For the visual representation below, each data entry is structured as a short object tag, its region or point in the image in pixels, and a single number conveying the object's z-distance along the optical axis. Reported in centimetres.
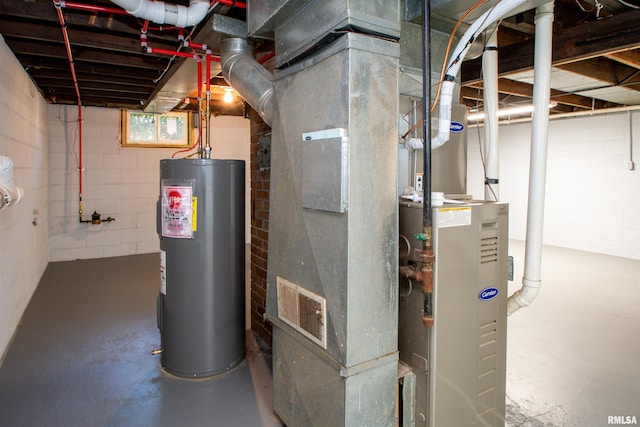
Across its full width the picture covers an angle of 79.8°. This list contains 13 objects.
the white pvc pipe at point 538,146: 183
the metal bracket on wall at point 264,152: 262
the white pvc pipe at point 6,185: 213
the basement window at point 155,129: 622
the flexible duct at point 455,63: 150
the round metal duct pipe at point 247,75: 207
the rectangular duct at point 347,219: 146
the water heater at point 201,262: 238
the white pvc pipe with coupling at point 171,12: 216
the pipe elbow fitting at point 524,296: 192
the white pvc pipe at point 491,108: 197
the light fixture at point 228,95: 470
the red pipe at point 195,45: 264
